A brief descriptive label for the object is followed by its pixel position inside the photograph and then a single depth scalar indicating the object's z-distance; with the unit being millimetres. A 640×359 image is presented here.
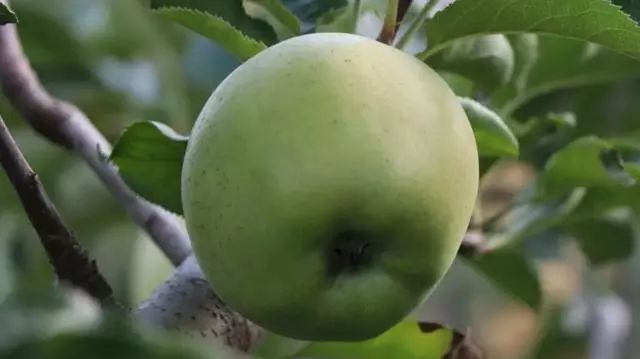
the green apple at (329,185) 573
